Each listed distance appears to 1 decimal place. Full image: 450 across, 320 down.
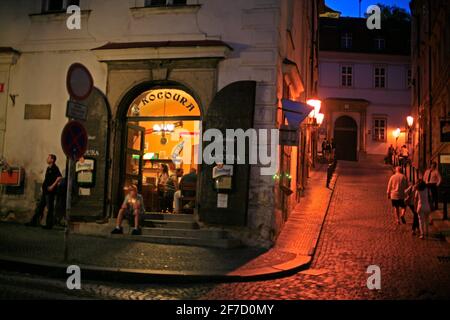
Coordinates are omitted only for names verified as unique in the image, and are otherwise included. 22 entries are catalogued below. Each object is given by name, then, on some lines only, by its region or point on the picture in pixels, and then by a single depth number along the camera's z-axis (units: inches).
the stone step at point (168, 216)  486.3
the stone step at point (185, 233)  454.0
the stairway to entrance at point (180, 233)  442.9
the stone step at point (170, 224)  472.4
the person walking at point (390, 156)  1403.8
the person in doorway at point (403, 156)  1154.7
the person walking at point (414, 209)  527.8
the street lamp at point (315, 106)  717.3
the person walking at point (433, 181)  648.4
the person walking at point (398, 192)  586.2
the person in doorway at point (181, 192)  508.5
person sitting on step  465.5
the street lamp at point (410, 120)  1159.0
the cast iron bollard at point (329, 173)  874.8
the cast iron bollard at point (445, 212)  563.7
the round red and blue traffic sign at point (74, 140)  344.2
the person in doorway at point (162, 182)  540.7
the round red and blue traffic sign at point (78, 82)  338.3
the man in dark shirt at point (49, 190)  495.8
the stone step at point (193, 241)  439.5
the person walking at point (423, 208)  511.5
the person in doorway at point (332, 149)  1217.6
